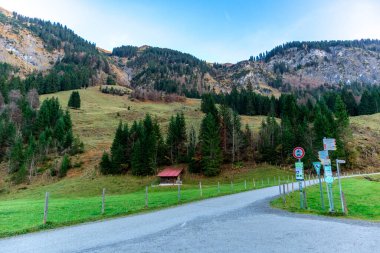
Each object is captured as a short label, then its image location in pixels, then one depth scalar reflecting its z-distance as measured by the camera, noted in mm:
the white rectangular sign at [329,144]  14875
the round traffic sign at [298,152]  16664
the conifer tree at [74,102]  139488
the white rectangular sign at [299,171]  16330
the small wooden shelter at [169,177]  60344
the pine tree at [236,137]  73631
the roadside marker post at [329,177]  14086
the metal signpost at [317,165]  15778
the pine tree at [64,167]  65938
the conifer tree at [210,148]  65356
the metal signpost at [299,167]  16375
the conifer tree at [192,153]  68000
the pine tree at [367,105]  129875
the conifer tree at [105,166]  66375
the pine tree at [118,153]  67375
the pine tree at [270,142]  72438
